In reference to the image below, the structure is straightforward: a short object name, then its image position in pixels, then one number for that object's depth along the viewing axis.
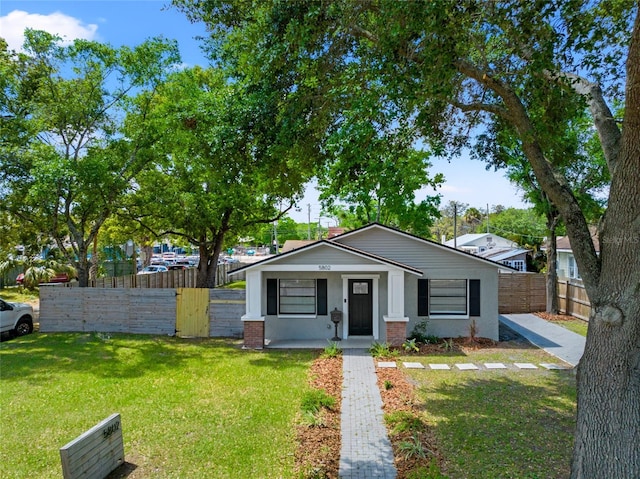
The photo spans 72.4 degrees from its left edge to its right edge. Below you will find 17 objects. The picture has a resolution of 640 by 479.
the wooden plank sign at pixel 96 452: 5.12
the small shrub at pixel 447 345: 13.16
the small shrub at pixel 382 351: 12.34
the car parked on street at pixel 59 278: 26.50
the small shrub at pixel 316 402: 8.00
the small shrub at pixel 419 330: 14.33
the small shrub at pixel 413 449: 6.17
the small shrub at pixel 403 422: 7.11
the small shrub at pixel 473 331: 14.17
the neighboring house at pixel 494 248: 34.25
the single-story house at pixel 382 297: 14.56
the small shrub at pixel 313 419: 7.37
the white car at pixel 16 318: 14.47
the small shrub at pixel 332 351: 12.30
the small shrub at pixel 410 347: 12.90
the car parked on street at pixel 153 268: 40.72
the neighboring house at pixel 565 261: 30.46
